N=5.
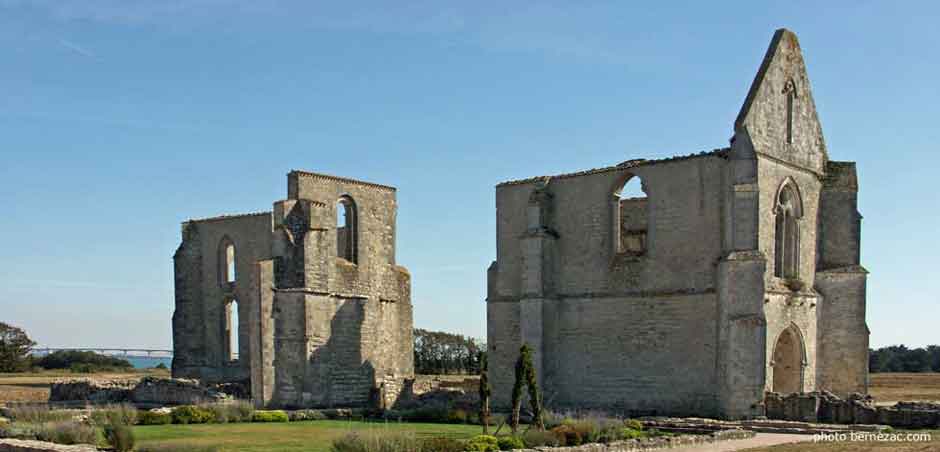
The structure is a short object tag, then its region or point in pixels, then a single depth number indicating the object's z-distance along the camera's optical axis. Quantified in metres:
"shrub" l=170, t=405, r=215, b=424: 23.59
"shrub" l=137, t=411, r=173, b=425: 22.84
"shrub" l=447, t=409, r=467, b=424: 24.98
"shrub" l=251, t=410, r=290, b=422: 24.91
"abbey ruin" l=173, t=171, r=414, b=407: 27.81
